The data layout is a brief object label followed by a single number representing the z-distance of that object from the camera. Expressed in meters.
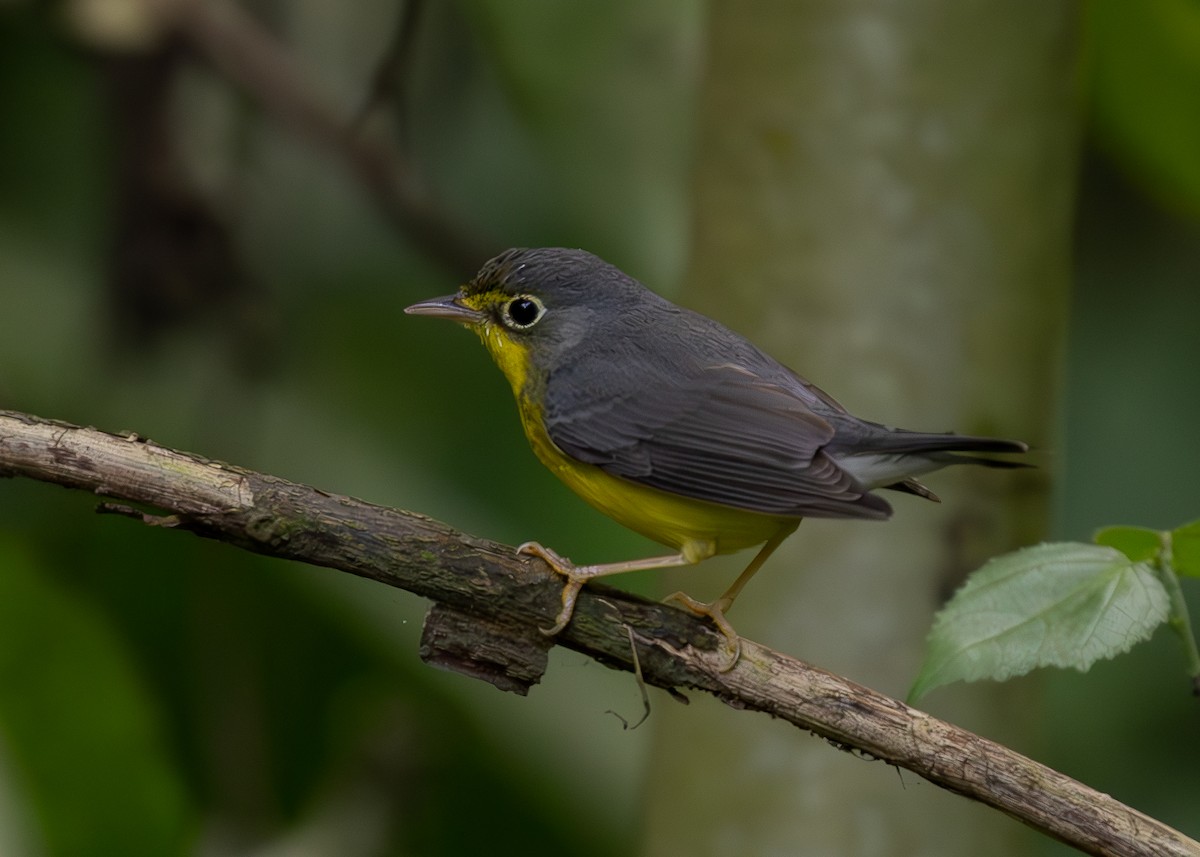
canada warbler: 5.01
